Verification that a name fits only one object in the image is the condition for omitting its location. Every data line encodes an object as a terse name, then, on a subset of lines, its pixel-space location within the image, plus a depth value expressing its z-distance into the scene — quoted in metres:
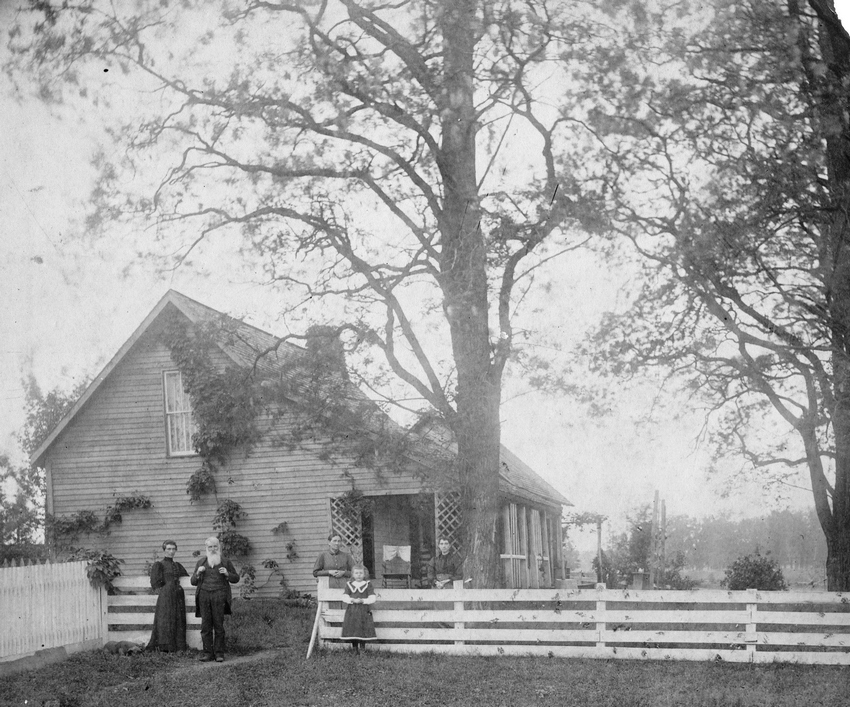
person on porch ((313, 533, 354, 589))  13.53
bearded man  11.77
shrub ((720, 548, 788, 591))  20.12
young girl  11.98
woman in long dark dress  12.33
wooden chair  19.38
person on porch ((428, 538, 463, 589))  16.62
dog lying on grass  12.23
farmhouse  18.81
